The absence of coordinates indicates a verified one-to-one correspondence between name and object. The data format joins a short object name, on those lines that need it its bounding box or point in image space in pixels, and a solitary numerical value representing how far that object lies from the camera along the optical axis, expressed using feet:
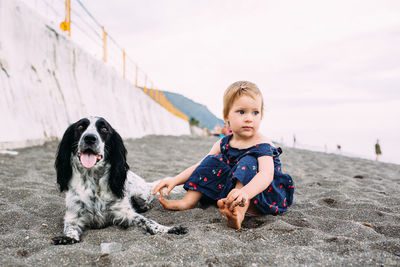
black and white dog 7.45
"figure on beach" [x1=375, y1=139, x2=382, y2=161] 72.11
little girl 7.08
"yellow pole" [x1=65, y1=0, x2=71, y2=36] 29.14
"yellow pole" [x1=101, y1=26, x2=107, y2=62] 39.11
